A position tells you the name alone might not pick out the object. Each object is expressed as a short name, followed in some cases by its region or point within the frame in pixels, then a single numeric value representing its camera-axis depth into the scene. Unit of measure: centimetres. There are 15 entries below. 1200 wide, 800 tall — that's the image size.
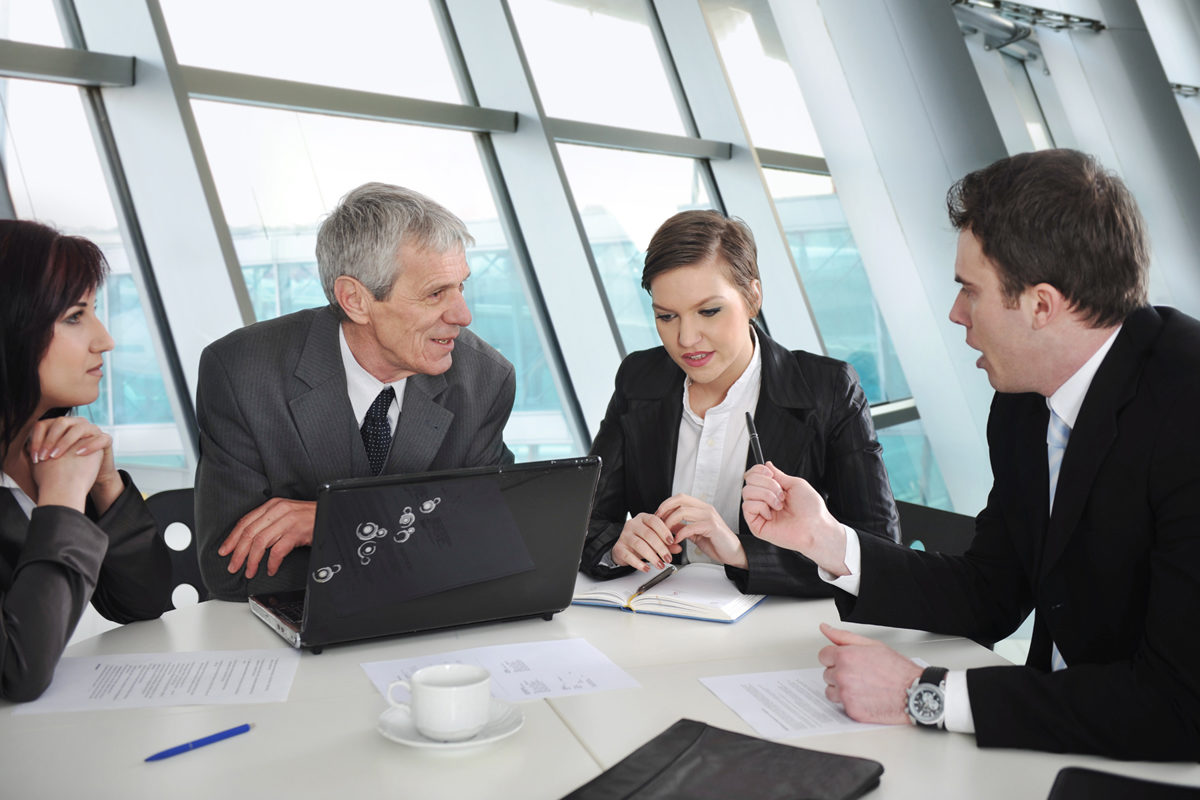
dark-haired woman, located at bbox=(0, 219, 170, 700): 146
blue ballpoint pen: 116
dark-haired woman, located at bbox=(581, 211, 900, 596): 216
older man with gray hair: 208
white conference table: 109
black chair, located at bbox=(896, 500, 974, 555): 198
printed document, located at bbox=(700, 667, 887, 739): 124
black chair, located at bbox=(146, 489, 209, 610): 214
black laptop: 143
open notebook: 171
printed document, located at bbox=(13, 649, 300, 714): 134
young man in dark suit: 119
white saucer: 116
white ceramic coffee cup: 116
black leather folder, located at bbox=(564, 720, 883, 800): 105
